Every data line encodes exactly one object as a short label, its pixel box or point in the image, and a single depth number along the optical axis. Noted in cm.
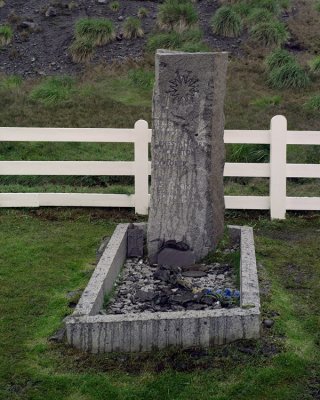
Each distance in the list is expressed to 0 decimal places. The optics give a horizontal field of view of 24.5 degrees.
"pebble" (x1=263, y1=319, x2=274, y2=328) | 578
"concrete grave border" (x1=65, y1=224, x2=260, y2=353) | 536
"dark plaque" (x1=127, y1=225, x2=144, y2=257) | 806
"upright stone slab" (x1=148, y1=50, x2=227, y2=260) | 748
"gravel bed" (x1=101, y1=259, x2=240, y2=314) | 616
